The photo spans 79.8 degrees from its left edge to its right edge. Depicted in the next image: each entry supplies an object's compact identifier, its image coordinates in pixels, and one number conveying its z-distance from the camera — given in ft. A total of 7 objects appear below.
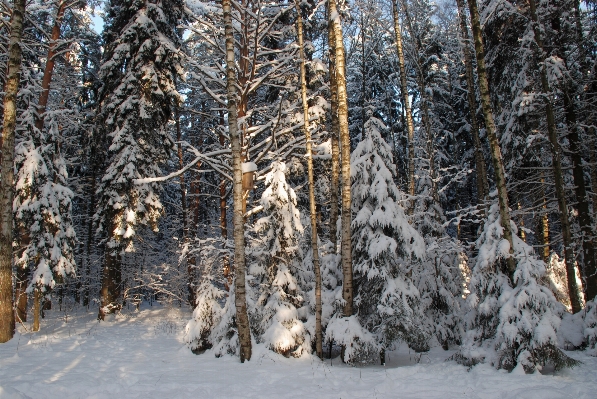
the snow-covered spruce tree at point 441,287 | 35.83
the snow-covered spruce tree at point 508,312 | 22.12
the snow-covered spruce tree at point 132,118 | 44.60
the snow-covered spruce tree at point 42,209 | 37.68
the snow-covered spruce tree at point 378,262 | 27.63
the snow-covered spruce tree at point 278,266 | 29.22
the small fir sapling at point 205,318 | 30.60
